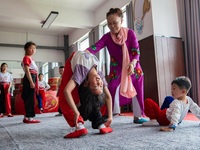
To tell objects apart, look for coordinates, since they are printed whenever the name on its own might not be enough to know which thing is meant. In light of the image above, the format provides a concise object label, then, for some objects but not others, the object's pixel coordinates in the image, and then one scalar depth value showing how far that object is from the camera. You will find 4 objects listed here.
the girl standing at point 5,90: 3.87
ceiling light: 5.06
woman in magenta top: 1.85
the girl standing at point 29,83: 2.38
